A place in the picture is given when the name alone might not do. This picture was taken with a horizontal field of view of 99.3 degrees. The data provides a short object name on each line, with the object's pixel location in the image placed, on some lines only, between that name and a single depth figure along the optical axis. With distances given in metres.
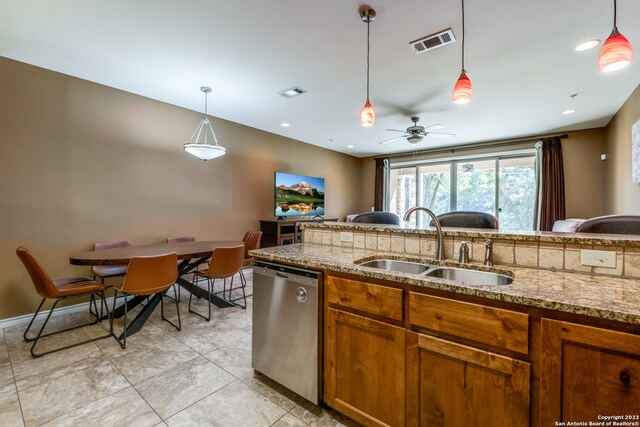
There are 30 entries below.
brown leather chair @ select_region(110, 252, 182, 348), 2.32
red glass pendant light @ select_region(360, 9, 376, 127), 2.34
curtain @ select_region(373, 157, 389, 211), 7.39
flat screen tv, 5.39
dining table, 2.41
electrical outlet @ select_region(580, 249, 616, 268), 1.24
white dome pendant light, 3.24
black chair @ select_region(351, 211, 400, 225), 3.49
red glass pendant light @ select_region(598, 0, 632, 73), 1.45
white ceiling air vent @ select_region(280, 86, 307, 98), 3.35
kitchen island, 0.89
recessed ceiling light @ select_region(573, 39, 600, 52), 2.34
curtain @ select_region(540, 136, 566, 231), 5.11
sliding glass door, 5.74
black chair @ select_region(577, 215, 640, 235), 2.10
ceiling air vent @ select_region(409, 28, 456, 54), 2.27
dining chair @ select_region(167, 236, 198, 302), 3.70
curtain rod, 5.48
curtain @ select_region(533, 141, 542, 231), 5.29
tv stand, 4.91
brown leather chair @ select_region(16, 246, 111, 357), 2.17
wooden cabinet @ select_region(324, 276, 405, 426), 1.29
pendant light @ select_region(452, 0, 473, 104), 1.94
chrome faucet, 1.62
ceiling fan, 4.21
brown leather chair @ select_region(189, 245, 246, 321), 2.90
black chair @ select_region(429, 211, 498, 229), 2.74
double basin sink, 1.42
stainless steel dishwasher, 1.57
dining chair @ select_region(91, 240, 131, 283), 2.96
